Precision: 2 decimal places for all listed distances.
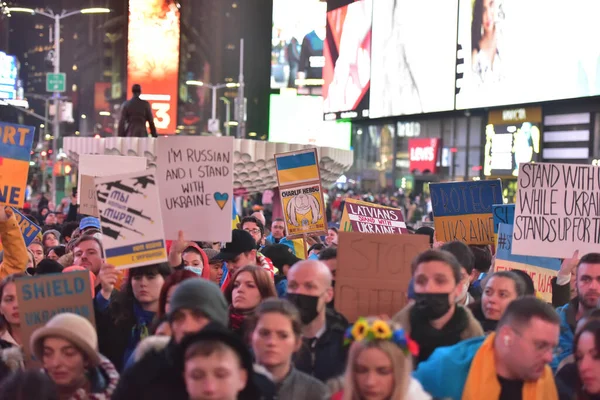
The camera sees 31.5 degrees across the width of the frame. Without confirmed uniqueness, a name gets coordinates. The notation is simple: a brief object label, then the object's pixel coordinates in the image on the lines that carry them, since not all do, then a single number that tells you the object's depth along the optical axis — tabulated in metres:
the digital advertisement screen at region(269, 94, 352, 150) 63.00
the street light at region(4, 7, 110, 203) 37.47
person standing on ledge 21.08
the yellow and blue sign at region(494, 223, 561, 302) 9.17
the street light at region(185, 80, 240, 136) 56.78
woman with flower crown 4.64
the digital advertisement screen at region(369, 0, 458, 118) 37.78
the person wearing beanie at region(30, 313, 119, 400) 5.34
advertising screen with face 28.84
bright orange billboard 57.12
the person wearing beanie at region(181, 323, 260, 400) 4.43
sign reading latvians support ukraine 11.08
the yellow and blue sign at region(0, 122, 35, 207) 8.78
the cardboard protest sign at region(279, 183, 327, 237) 11.20
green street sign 36.25
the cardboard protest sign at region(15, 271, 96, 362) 6.09
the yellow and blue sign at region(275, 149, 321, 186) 11.27
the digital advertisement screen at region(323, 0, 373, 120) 45.84
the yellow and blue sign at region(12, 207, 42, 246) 11.89
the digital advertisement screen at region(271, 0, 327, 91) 62.66
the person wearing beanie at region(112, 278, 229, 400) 4.74
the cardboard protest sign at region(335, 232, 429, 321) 6.98
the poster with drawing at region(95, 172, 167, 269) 7.05
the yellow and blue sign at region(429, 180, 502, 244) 11.17
